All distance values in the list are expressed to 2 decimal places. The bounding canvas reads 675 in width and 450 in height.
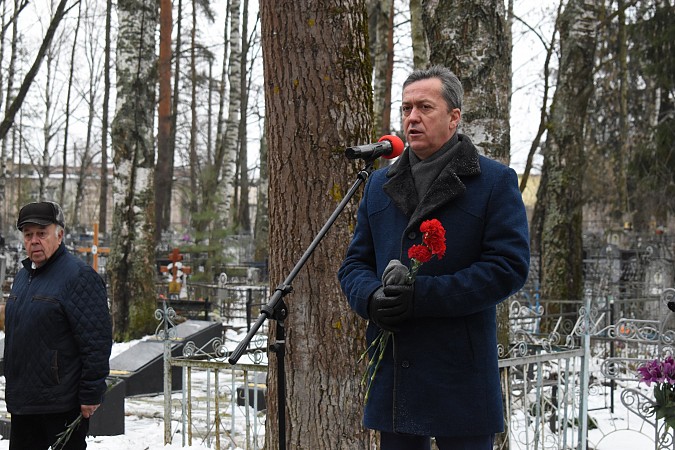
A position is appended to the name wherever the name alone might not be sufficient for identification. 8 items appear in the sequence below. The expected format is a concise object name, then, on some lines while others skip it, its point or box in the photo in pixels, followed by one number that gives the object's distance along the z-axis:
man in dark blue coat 2.71
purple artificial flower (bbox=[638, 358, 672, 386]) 4.48
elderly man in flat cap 4.39
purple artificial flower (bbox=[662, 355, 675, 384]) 4.47
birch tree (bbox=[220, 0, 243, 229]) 21.41
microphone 3.23
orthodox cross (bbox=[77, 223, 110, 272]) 16.47
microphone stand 3.07
